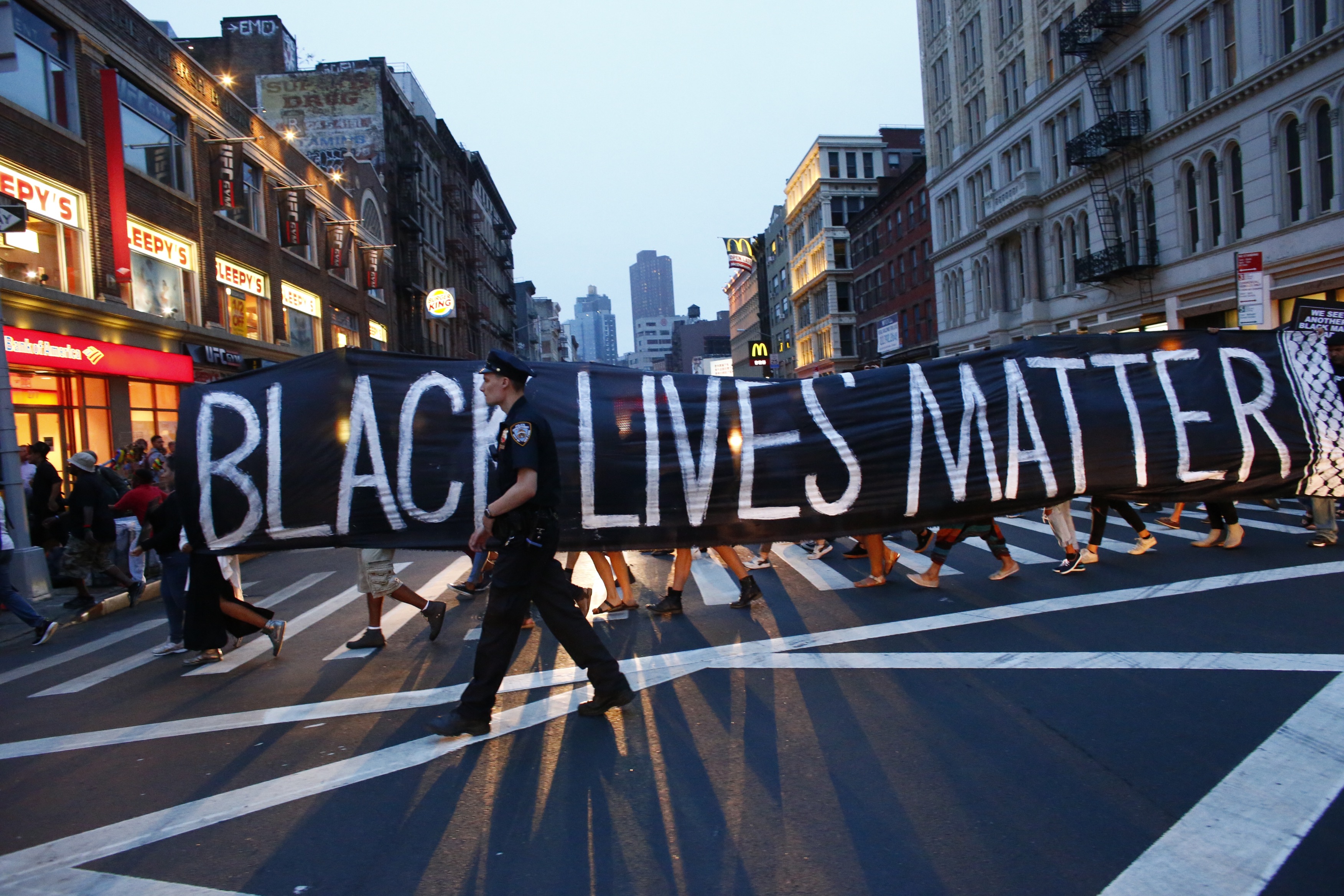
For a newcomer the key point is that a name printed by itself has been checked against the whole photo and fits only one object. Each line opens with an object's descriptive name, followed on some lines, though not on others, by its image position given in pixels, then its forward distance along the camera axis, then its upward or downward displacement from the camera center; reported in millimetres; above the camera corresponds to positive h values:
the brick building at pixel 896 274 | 51938 +9677
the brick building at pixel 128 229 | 17031 +5775
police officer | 4867 -546
